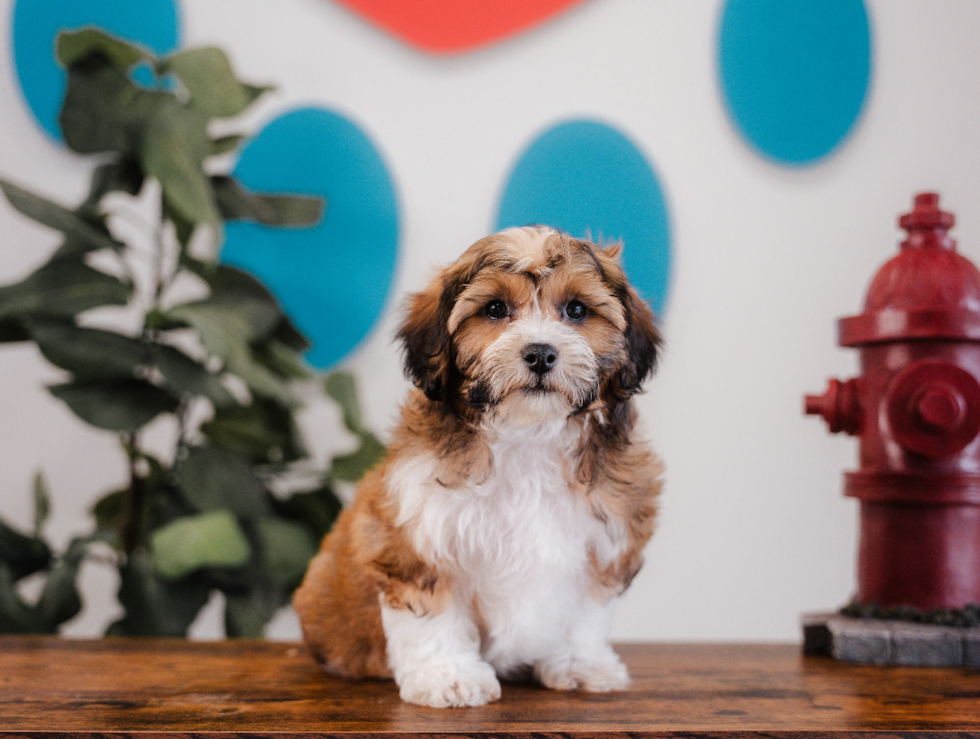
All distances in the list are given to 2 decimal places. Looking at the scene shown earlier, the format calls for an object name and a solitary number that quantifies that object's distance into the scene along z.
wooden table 1.08
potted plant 2.05
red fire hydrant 1.56
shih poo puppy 1.18
